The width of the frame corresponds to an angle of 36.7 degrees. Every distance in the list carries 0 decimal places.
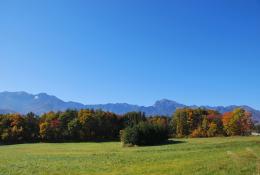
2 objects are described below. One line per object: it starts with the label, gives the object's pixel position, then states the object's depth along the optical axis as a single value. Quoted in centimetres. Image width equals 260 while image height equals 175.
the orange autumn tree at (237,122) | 13125
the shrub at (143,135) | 7938
